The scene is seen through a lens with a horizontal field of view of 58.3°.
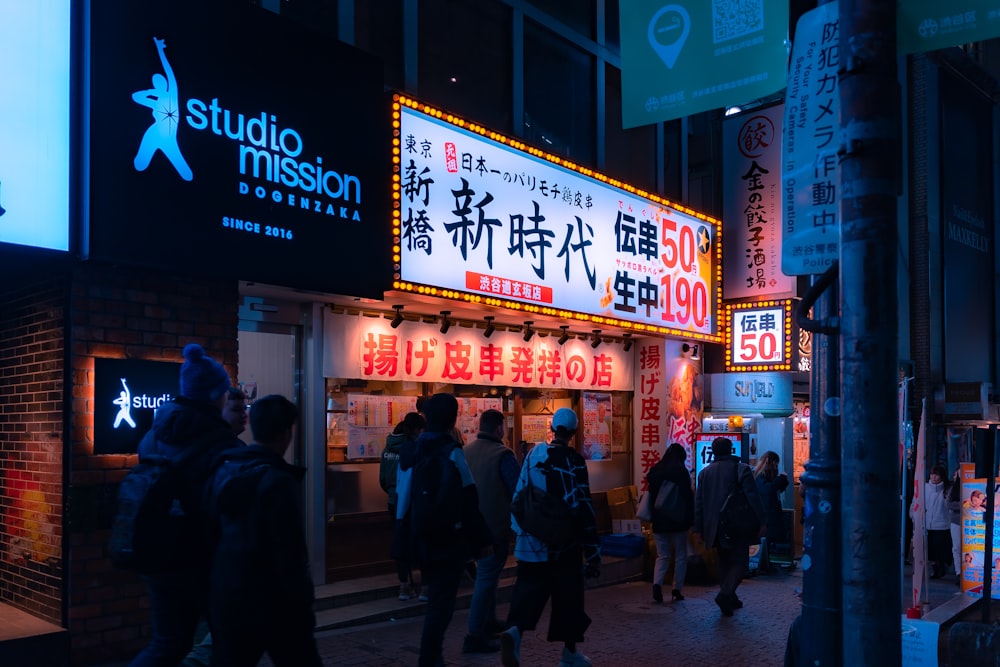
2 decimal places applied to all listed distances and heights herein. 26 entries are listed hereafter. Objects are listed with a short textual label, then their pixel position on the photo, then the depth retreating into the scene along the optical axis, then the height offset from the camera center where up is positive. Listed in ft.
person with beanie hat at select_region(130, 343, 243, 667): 15.34 -1.75
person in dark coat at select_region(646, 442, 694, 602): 33.99 -5.55
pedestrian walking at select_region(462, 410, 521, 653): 25.18 -3.66
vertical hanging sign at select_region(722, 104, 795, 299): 50.78 +9.83
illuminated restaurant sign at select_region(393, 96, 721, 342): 32.71 +6.14
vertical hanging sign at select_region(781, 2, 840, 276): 15.15 +3.89
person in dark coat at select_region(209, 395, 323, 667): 13.50 -2.92
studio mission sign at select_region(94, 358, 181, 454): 23.68 -0.61
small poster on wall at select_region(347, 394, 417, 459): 34.99 -1.75
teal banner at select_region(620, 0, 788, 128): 18.38 +6.90
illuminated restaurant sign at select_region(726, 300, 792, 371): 50.52 +2.31
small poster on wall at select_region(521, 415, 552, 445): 43.37 -2.54
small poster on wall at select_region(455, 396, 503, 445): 39.83 -1.75
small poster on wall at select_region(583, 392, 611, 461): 46.75 -2.66
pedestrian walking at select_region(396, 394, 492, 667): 20.79 -3.47
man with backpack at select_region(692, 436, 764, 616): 32.22 -5.05
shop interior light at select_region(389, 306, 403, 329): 36.09 +2.32
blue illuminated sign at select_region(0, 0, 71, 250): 21.08 +3.50
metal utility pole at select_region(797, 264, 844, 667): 15.40 -2.81
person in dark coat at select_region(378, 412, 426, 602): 30.53 -3.25
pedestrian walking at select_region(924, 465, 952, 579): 44.42 -7.31
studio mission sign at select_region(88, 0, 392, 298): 23.41 +6.69
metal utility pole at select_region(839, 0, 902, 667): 12.58 +0.67
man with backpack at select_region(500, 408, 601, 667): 22.35 -4.32
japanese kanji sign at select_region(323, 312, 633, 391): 34.32 +0.87
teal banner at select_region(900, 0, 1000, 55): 15.80 +6.28
